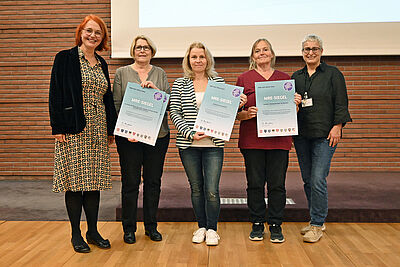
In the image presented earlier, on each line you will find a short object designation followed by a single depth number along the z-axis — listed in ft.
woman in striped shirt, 7.41
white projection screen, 13.38
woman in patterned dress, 6.89
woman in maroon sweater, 7.59
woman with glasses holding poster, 7.51
